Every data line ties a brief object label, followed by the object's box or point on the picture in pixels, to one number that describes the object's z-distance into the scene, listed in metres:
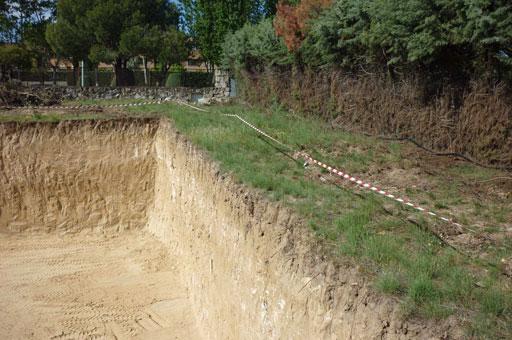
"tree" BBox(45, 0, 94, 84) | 29.78
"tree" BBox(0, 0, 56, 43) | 35.66
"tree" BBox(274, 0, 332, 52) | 14.02
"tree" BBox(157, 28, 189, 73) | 30.52
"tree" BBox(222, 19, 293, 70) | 16.88
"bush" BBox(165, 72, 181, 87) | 34.88
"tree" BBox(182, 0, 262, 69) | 29.83
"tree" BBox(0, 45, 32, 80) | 33.31
